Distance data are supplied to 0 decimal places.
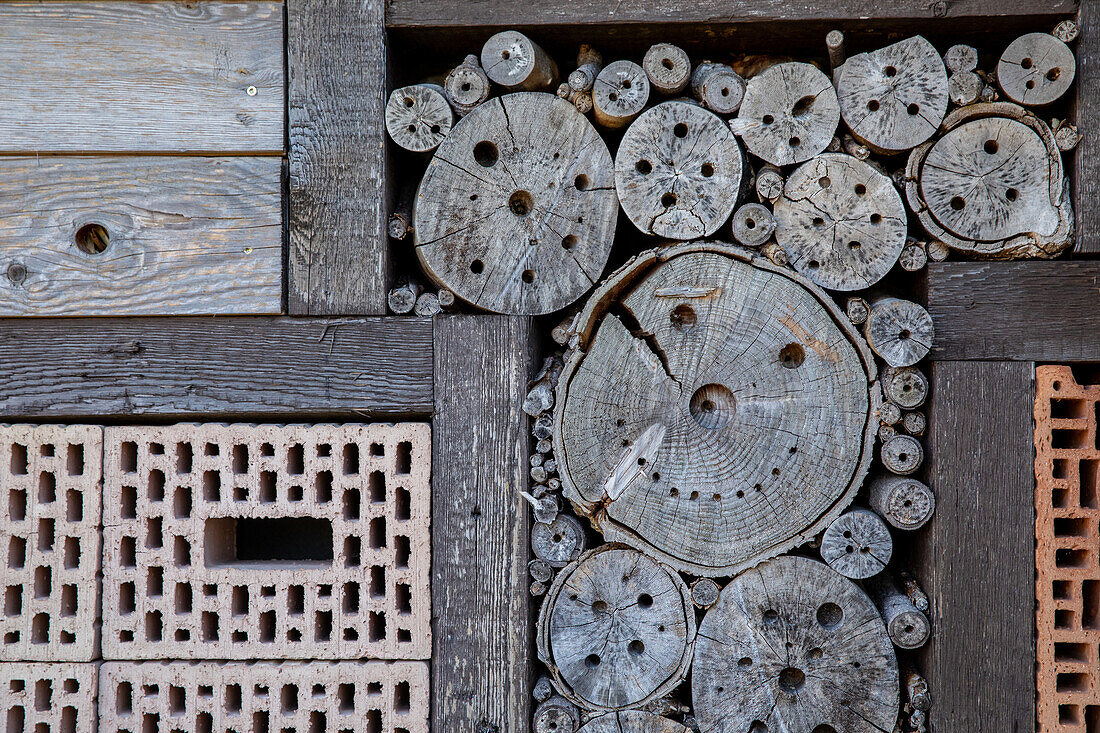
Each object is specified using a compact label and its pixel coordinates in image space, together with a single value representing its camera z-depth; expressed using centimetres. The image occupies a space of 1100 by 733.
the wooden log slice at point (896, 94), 229
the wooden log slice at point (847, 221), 230
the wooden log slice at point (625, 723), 231
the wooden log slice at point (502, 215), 236
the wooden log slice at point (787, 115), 230
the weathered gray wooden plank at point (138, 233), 236
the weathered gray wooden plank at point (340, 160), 235
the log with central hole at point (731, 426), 229
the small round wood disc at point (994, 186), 230
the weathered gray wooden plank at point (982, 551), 224
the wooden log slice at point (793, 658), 227
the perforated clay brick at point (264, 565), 232
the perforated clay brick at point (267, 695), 230
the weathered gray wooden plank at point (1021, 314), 227
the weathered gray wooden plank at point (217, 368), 235
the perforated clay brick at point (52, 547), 233
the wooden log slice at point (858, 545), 227
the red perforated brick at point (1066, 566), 223
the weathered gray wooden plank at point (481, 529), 229
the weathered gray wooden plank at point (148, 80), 238
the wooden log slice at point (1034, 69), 229
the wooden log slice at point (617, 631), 230
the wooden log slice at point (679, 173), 231
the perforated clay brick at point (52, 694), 232
